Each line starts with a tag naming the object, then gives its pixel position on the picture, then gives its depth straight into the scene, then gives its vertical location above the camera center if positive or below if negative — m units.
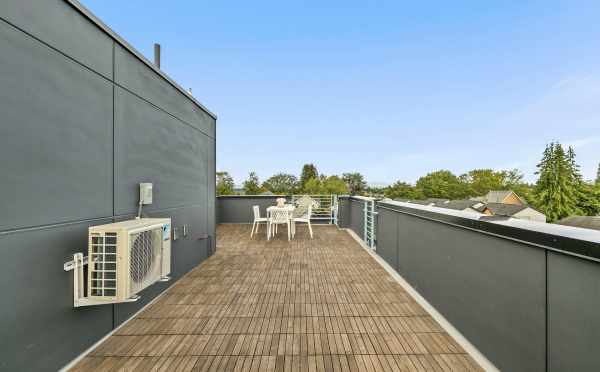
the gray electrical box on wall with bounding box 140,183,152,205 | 2.36 -0.07
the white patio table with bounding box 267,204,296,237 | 5.59 -0.52
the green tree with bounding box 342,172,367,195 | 65.86 +2.01
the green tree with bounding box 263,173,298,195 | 57.69 +0.91
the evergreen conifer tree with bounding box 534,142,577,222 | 34.75 +0.59
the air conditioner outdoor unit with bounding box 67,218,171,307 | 1.63 -0.53
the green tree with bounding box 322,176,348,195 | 50.47 +0.26
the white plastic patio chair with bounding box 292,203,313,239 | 5.83 -0.74
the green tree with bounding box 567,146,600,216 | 35.09 -0.39
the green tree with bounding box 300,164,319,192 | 59.60 +3.40
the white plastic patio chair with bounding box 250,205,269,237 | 6.02 -0.66
